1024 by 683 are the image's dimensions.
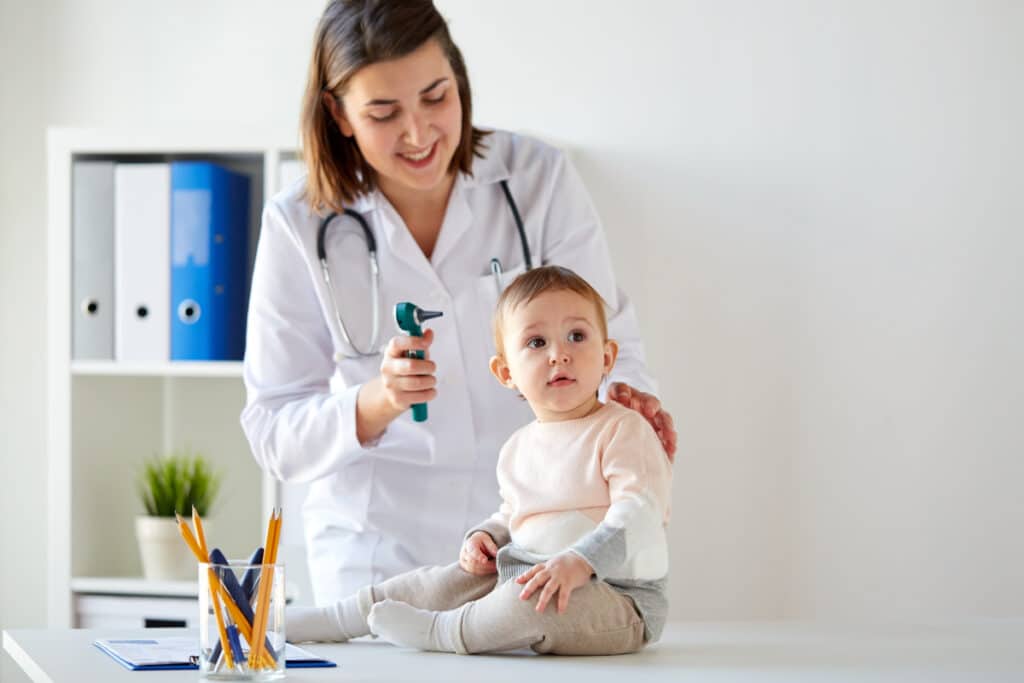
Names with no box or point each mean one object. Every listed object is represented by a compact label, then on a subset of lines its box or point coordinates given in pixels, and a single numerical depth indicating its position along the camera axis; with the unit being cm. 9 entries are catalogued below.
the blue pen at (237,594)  177
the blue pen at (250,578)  178
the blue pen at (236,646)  175
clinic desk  177
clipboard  180
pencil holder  176
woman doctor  222
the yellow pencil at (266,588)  176
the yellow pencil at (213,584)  176
